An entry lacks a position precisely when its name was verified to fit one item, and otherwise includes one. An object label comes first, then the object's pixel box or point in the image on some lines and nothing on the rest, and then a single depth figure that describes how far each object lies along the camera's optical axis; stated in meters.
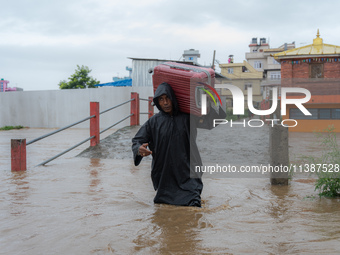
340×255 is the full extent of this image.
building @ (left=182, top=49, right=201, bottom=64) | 46.69
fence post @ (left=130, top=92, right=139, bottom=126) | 12.19
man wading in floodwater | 4.40
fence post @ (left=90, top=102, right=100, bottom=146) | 9.42
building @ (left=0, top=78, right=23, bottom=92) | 41.76
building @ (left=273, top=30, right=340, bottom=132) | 20.98
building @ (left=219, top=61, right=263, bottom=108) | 53.03
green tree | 35.66
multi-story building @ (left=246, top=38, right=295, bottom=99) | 55.31
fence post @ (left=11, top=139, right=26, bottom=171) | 7.21
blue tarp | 28.52
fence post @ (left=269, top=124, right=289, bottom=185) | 5.96
